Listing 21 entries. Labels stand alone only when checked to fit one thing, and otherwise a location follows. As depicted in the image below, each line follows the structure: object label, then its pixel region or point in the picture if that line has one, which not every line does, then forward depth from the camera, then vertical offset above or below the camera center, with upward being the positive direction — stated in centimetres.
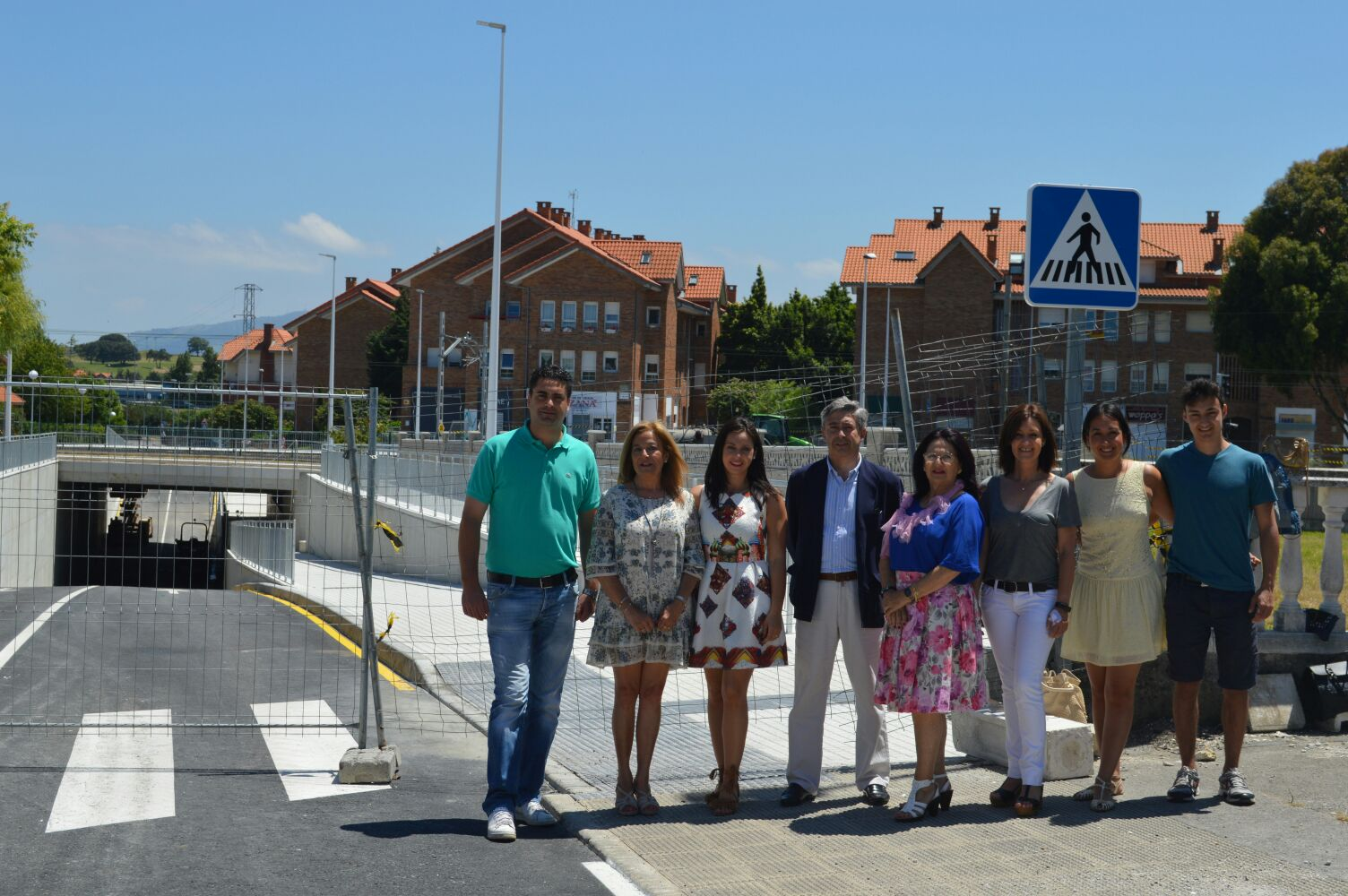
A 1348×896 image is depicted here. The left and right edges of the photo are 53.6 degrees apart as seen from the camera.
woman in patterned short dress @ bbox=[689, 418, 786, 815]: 611 -76
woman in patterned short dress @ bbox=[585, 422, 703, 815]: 605 -74
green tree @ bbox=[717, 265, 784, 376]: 8056 +520
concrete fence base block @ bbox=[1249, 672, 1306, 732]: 773 -158
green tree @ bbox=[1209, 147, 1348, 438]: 4612 +526
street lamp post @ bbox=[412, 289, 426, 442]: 7068 +546
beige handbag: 711 -146
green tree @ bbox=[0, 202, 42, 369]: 3003 +277
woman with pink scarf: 599 -85
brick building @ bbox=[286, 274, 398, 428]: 9106 +504
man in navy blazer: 623 -70
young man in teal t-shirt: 615 -65
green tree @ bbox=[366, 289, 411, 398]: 8875 +410
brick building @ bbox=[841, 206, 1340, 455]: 5631 +711
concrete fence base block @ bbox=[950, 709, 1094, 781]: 669 -162
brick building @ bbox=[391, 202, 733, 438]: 6731 +567
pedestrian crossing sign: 730 +100
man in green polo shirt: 598 -76
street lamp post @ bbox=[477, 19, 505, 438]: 3015 +309
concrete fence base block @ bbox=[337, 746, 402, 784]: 680 -183
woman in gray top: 608 -68
